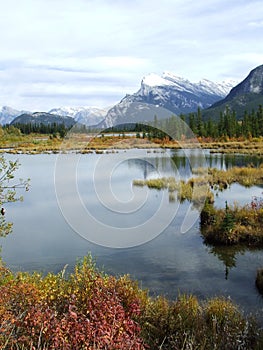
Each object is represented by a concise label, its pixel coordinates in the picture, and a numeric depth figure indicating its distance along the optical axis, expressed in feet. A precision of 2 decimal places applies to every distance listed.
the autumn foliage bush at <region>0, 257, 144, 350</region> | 13.74
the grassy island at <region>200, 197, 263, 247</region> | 44.83
